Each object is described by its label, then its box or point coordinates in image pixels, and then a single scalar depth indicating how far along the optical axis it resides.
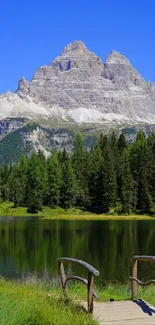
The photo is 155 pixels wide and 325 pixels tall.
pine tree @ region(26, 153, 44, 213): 114.50
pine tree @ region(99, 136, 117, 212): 115.12
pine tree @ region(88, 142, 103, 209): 119.88
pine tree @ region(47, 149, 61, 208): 120.94
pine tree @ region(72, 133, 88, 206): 120.69
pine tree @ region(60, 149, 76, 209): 119.38
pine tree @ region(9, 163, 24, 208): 121.69
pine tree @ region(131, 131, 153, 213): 114.94
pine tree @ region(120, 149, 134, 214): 112.31
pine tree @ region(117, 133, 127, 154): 144.25
